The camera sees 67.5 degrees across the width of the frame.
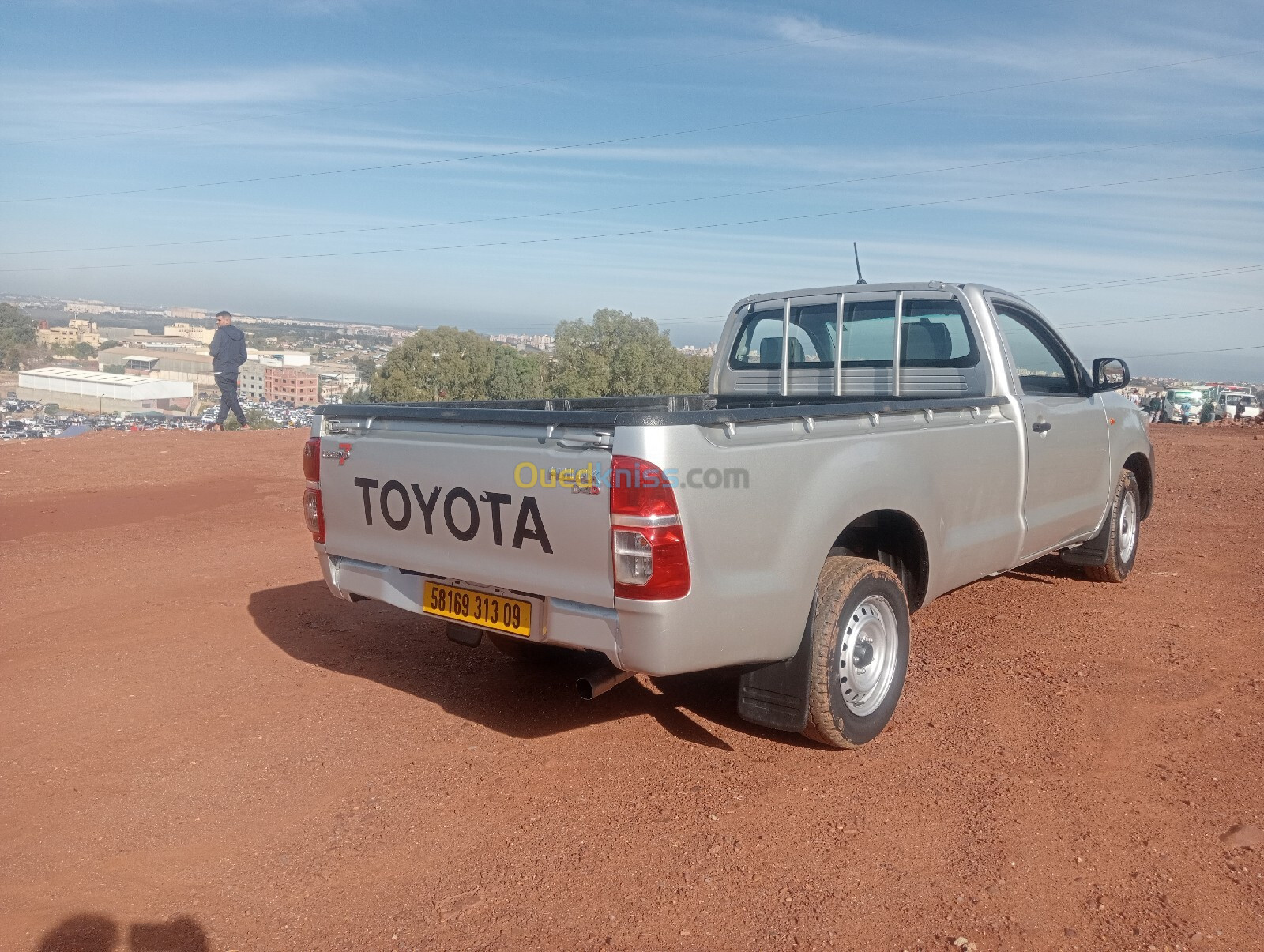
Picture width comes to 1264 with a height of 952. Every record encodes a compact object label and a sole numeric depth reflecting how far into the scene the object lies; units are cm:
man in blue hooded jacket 1512
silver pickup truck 316
